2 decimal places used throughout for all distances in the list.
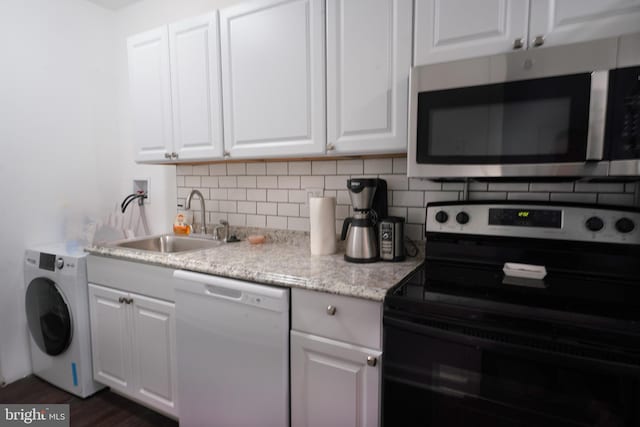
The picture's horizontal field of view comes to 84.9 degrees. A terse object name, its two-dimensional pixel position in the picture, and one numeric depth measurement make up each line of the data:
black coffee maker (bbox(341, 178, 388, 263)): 1.48
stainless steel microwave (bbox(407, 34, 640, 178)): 1.00
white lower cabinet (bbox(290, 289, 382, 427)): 1.13
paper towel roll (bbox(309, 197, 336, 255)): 1.63
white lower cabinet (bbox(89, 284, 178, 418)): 1.68
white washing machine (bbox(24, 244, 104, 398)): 1.97
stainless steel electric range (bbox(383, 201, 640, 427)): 0.82
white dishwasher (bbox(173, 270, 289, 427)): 1.30
